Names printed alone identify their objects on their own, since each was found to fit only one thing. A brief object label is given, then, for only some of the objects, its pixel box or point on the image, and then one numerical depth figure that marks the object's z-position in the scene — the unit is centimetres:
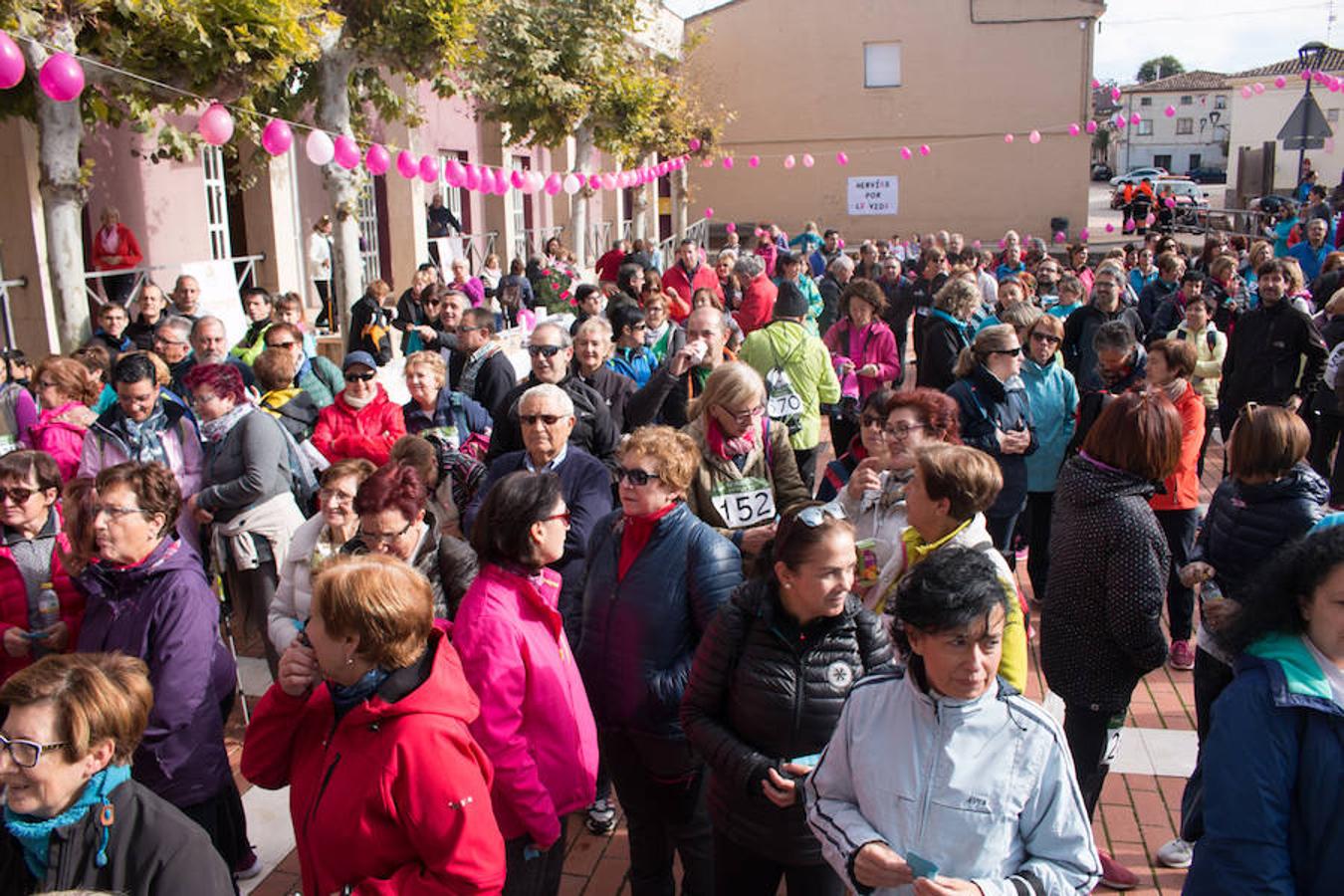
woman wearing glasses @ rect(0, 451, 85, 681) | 361
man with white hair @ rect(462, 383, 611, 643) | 421
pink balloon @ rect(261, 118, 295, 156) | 826
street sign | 1487
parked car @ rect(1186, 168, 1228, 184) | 6806
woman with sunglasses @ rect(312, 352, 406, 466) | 556
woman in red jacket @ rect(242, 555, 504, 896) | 232
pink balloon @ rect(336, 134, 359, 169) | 976
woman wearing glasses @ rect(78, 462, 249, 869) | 319
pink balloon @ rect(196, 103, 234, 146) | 759
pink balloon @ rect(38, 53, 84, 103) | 616
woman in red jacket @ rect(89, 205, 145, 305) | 1148
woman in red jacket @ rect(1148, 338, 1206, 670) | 572
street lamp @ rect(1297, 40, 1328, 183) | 1578
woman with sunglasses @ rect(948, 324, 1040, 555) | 576
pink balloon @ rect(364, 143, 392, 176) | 976
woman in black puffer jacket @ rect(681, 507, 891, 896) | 279
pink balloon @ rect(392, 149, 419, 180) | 1024
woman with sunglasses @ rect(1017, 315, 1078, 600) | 633
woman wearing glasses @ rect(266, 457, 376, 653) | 391
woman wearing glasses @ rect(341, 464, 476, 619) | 345
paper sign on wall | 3491
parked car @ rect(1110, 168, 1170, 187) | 5194
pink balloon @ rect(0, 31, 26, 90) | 577
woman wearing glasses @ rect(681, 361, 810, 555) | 446
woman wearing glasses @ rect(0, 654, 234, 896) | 229
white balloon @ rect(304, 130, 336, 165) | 906
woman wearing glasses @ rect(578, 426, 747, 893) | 342
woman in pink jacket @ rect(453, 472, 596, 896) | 286
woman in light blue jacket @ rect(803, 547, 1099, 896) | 222
